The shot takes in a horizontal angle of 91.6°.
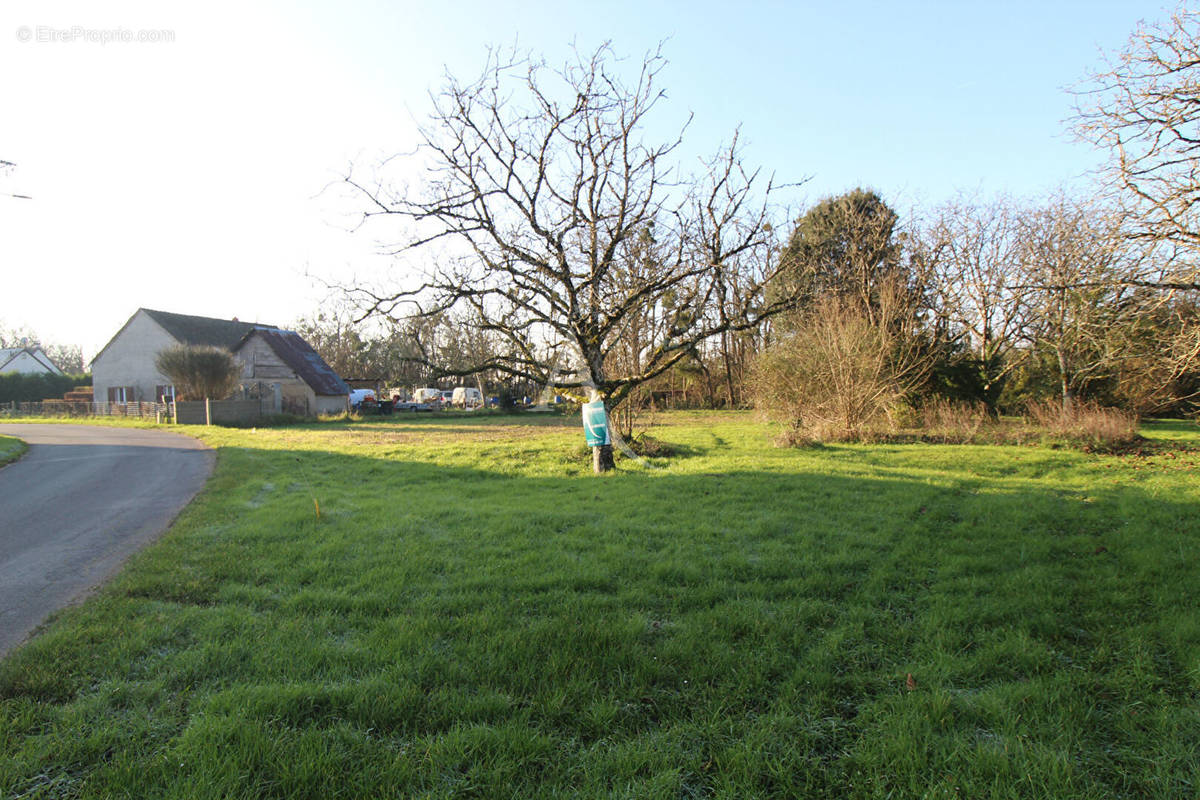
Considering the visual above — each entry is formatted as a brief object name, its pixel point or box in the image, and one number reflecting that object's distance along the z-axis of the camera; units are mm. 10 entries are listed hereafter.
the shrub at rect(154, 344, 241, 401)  29453
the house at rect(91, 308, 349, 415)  35625
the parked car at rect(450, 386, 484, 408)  46834
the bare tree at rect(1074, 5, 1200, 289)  9227
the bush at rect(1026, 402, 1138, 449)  15070
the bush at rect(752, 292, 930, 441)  16183
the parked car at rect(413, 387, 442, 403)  50606
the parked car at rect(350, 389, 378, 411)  39312
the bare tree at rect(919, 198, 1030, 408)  22797
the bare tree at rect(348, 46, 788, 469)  11453
